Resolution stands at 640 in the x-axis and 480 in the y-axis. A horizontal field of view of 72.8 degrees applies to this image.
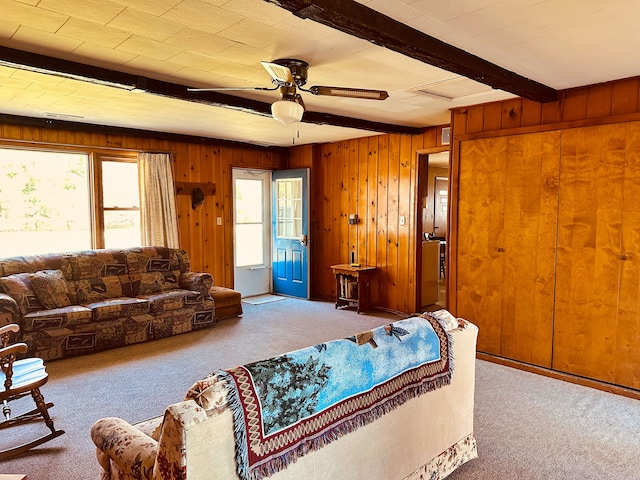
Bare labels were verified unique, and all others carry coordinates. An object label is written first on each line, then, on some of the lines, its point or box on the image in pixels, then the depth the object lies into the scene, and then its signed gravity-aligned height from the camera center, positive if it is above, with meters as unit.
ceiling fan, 2.92 +0.84
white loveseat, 1.35 -0.92
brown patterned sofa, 4.16 -0.93
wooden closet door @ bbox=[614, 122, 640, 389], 3.36 -0.50
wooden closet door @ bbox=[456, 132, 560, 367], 3.85 -0.26
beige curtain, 5.82 +0.18
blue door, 6.94 -0.30
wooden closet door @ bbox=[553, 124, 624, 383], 3.47 -0.31
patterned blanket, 1.46 -0.69
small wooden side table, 6.02 -1.01
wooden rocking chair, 2.55 -1.02
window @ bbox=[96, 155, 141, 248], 5.64 +0.16
